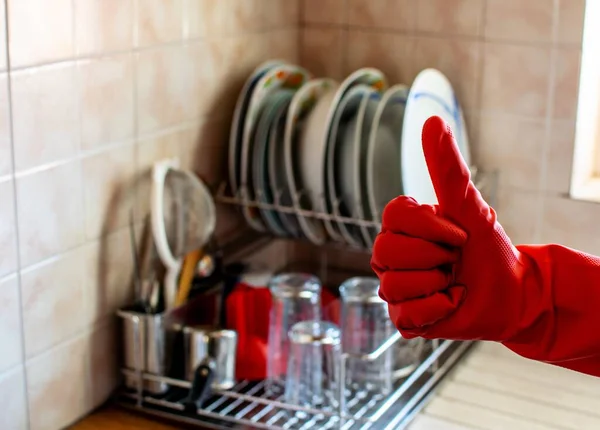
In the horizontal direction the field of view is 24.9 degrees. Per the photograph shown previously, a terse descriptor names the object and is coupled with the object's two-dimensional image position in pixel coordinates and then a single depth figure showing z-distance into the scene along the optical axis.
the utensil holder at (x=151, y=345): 1.81
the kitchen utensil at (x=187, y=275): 1.87
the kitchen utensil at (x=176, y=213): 1.81
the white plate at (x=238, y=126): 1.96
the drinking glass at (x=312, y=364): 1.78
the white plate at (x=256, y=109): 1.96
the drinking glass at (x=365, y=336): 1.84
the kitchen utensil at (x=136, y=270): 1.83
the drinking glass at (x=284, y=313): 1.83
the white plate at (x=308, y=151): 1.92
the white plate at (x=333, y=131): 1.91
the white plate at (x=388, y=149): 1.95
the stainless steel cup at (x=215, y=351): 1.82
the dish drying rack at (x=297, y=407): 1.75
